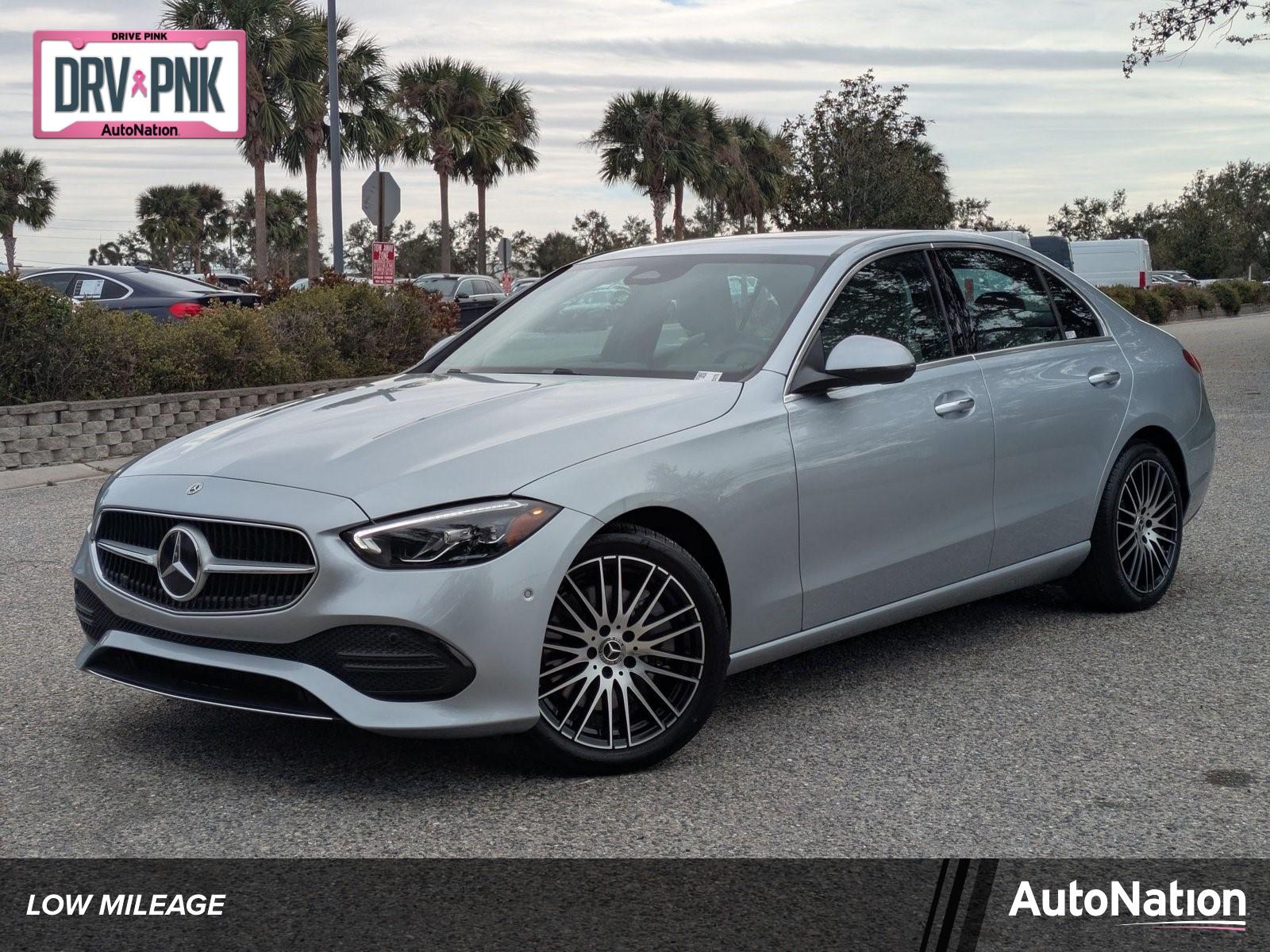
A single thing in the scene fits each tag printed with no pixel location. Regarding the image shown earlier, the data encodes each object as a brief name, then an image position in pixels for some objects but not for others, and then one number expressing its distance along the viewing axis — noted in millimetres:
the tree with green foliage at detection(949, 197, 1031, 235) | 85438
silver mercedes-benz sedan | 3848
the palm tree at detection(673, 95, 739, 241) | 52812
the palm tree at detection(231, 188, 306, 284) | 73750
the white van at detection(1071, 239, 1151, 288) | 39906
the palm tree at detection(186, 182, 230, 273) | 77762
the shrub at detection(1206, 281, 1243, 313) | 48675
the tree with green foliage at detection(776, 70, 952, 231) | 39000
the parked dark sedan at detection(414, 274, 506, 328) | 28953
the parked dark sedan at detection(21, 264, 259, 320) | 16844
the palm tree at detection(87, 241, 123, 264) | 132375
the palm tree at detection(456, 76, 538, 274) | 50188
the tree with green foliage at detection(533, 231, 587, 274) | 94562
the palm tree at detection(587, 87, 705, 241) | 52688
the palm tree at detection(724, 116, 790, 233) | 59188
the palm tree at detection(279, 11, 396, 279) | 44625
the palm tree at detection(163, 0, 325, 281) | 41312
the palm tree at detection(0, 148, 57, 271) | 71188
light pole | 26453
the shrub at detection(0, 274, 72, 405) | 12305
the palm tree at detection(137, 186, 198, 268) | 76062
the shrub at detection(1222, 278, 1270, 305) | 51781
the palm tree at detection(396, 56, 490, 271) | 49969
